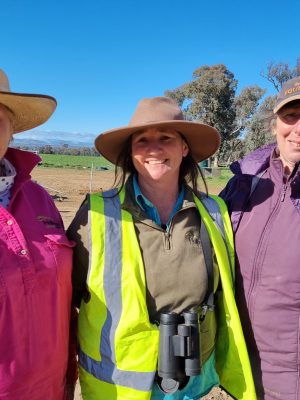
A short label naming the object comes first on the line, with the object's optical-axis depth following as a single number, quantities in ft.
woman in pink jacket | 5.47
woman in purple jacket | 6.73
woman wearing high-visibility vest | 6.53
